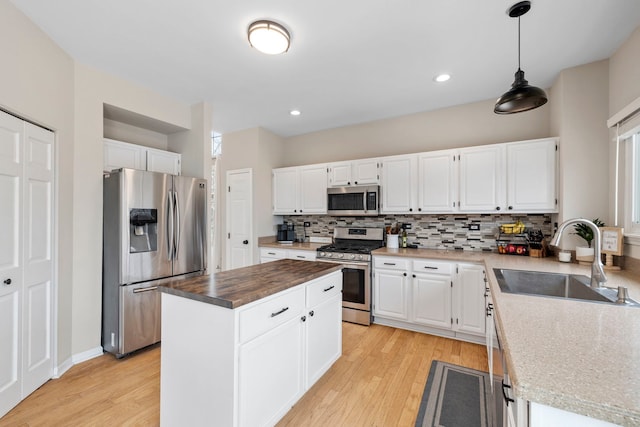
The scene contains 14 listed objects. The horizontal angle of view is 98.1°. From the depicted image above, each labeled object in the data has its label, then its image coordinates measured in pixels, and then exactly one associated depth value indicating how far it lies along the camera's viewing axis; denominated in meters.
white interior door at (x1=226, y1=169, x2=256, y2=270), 4.44
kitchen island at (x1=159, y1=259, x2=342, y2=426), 1.44
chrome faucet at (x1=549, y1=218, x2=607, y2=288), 1.54
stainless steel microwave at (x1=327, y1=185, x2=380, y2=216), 3.76
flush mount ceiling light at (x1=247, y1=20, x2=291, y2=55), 2.01
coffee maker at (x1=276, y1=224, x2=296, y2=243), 4.65
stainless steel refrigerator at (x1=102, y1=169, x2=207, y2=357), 2.64
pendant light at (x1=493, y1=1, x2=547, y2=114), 1.70
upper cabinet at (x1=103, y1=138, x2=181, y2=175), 2.95
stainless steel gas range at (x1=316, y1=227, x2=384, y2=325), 3.44
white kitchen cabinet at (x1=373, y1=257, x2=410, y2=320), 3.26
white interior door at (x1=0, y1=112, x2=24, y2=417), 1.89
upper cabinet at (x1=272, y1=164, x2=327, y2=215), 4.22
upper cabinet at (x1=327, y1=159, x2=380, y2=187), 3.81
